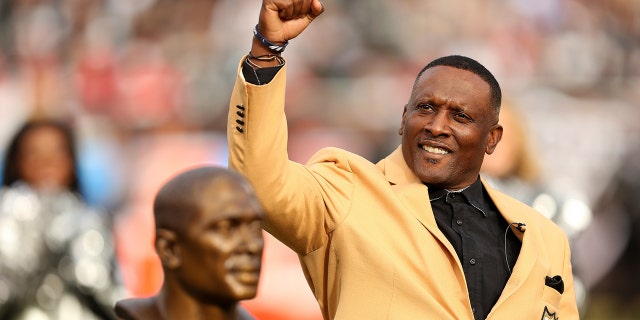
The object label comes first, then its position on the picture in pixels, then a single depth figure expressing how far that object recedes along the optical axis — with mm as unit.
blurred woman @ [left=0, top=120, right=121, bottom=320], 15469
